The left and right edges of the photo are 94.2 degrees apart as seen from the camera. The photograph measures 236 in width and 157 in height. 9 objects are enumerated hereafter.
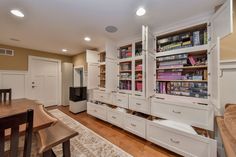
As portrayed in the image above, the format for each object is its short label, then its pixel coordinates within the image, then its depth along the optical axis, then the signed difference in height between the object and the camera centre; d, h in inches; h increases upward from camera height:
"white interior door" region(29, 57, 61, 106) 160.1 -4.1
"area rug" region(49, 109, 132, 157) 66.1 -45.4
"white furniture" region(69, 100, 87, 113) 143.6 -37.5
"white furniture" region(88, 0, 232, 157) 53.7 -14.9
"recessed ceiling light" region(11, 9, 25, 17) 67.1 +41.2
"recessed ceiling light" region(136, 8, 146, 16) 63.6 +40.2
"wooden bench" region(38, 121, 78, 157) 40.6 -24.3
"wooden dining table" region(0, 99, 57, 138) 38.3 -16.5
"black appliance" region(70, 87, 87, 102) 149.5 -21.0
